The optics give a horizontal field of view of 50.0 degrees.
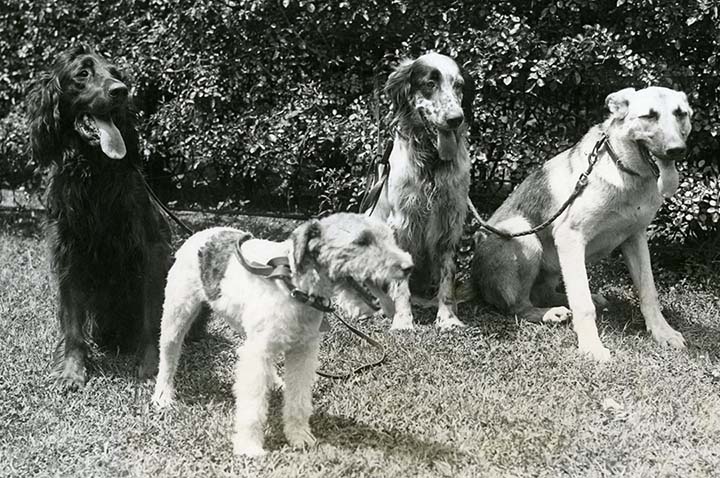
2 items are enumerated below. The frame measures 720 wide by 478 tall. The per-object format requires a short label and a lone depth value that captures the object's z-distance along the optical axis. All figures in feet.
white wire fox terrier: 10.43
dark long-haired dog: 14.32
